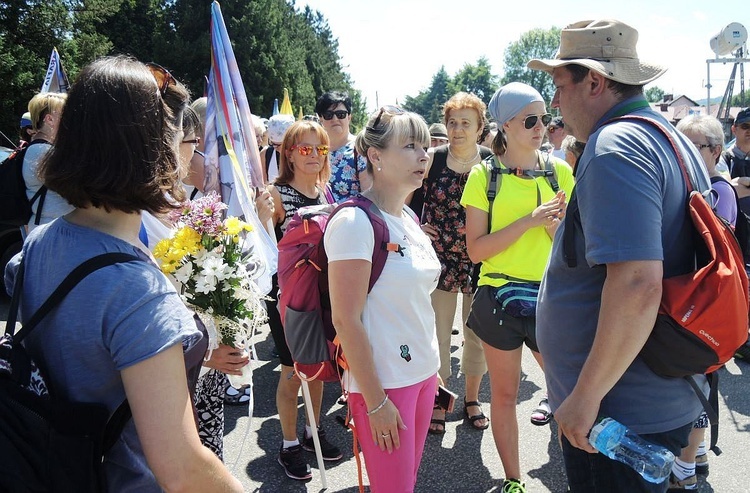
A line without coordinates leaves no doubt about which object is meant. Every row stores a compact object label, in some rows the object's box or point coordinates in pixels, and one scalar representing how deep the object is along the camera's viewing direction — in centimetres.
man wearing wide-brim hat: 156
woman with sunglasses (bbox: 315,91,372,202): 456
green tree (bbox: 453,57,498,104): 9019
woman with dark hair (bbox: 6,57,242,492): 118
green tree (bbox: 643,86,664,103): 10813
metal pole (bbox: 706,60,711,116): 2544
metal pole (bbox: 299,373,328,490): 306
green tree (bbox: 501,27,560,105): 8931
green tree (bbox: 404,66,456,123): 9369
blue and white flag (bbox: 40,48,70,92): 644
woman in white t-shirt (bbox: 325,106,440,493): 216
